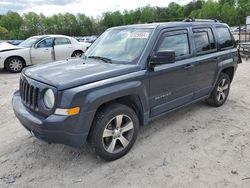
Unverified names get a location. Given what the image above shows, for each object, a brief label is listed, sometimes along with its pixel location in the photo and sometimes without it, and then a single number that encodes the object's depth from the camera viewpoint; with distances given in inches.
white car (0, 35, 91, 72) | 294.1
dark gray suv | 86.4
